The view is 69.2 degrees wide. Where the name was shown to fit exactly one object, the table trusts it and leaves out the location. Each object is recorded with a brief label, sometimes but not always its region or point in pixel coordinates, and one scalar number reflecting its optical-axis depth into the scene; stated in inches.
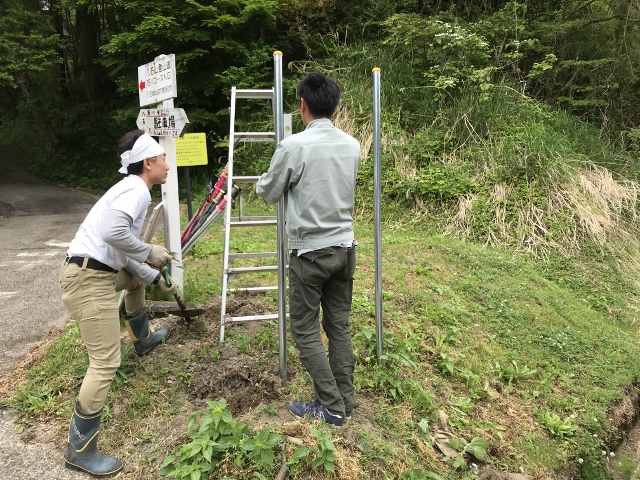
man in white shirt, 104.0
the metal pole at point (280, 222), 120.3
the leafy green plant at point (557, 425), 152.5
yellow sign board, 239.9
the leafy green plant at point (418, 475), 106.9
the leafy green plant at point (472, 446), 128.3
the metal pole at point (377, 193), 132.5
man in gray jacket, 105.7
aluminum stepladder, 121.6
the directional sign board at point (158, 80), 164.4
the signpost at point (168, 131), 165.5
